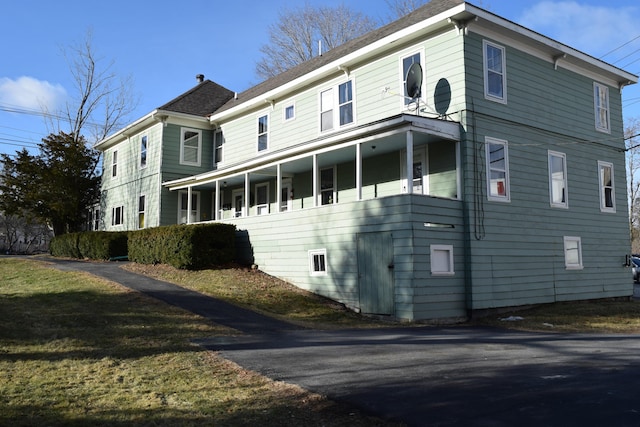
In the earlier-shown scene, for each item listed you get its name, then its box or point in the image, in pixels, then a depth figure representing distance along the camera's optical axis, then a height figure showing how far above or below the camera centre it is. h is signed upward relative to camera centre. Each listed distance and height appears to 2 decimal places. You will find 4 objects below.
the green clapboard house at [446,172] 12.80 +2.70
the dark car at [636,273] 26.86 -0.69
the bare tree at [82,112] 36.41 +10.44
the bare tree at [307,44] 35.31 +14.82
